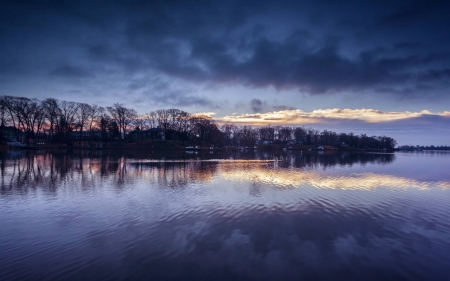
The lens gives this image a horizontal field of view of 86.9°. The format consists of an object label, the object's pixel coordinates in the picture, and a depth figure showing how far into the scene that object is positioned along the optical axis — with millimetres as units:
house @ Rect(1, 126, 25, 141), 94250
